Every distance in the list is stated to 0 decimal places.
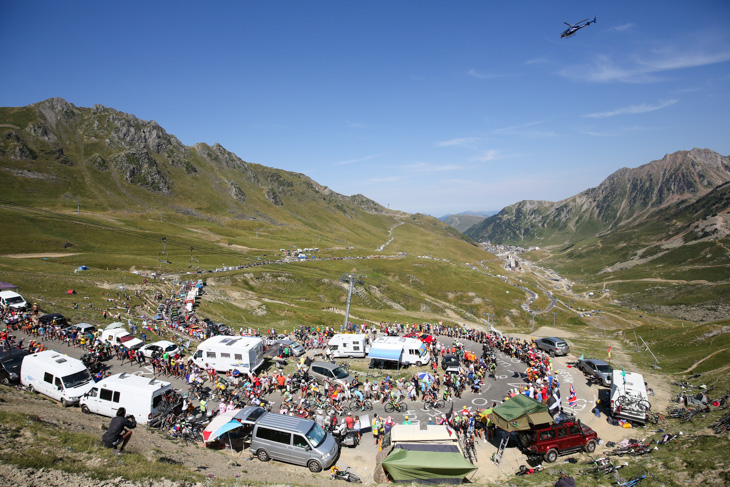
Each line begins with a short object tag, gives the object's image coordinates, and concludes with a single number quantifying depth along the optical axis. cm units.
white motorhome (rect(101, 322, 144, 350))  3606
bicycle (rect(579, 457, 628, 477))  1823
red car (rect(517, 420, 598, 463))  2141
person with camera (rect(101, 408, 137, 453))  1498
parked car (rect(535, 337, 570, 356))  4378
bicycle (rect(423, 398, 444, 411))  2923
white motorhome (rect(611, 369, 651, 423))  2566
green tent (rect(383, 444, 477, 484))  1722
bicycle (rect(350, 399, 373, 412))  2875
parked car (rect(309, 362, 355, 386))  3250
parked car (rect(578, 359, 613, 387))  3376
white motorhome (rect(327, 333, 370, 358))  4191
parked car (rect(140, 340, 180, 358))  3488
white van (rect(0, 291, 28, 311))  4209
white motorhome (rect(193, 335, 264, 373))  3331
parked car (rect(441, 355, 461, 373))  3569
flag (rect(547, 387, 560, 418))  2668
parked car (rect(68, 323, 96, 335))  3844
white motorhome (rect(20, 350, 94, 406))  2455
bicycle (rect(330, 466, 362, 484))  1848
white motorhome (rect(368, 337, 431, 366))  3781
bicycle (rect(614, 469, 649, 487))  1636
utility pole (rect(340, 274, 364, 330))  5359
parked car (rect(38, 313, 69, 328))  3941
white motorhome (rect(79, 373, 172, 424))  2288
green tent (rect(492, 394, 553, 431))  2166
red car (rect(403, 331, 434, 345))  4653
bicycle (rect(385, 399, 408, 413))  2862
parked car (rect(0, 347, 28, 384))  2595
